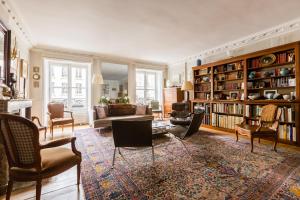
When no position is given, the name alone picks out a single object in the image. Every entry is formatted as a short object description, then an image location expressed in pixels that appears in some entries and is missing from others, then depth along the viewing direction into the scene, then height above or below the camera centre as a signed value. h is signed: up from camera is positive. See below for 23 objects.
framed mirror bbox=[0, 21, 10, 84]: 2.52 +0.82
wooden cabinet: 6.34 +0.12
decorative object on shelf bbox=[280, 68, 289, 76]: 3.34 +0.62
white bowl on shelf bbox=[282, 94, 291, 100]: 3.28 +0.07
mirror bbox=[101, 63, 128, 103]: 6.13 +0.82
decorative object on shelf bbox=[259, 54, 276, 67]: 3.58 +0.97
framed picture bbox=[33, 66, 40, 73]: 4.91 +0.99
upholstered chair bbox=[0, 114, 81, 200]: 1.34 -0.48
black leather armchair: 3.93 -0.47
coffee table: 3.73 -0.74
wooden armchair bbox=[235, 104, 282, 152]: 2.91 -0.57
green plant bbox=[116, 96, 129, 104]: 5.58 -0.01
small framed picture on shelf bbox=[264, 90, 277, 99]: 3.57 +0.16
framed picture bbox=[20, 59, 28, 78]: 3.84 +0.82
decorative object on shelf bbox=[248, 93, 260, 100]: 3.79 +0.09
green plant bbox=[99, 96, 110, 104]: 5.26 -0.01
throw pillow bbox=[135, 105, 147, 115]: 5.41 -0.35
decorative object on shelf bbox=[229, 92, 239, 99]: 4.43 +0.14
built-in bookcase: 3.23 +0.36
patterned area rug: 1.67 -1.00
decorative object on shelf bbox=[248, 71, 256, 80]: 3.94 +0.64
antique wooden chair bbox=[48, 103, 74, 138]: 4.07 -0.43
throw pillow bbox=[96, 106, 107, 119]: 4.56 -0.38
